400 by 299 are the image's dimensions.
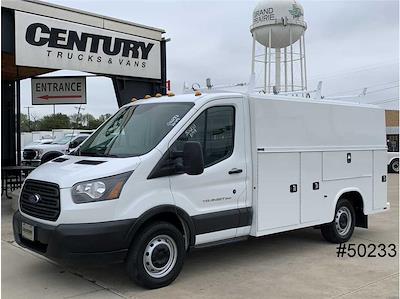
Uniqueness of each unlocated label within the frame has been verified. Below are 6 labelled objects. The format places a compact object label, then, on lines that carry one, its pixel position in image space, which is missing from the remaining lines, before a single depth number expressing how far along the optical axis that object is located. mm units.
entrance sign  12078
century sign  9727
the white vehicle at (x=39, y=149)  19992
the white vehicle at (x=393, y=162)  26594
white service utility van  5176
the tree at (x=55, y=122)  75419
